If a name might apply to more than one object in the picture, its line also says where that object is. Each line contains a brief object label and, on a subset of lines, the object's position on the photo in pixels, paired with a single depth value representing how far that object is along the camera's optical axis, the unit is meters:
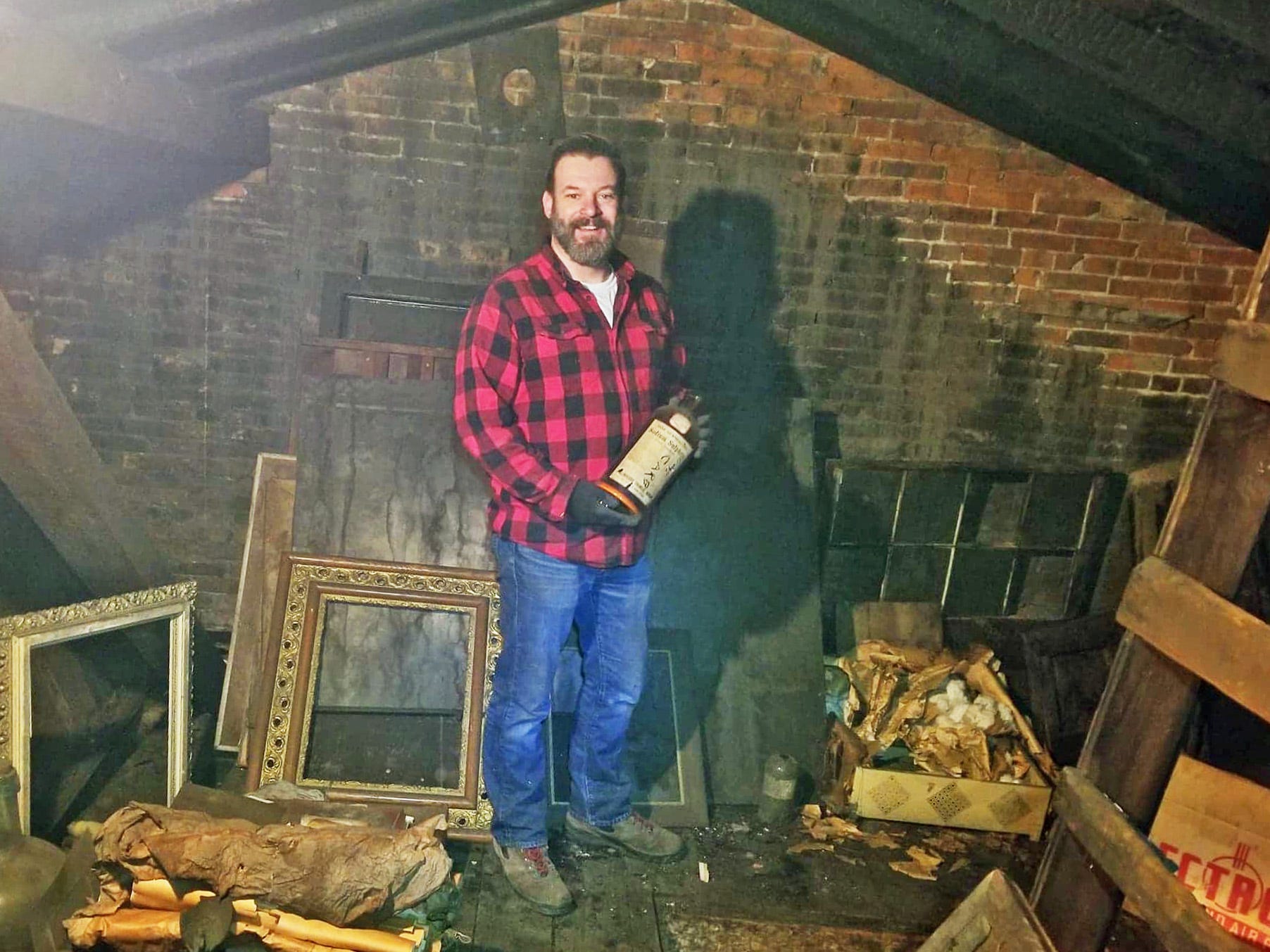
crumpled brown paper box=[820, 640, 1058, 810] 3.31
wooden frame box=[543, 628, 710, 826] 3.09
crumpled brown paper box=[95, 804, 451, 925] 2.10
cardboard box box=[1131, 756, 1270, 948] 2.44
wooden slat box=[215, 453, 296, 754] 3.23
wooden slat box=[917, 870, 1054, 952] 1.95
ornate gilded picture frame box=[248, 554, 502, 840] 2.84
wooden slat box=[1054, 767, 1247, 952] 1.67
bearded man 2.42
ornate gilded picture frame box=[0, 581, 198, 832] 2.46
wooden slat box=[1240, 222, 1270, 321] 1.73
